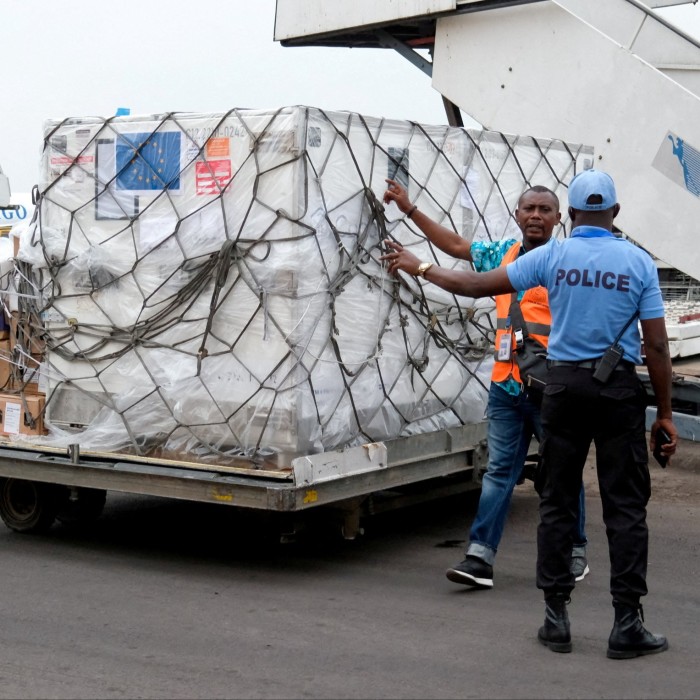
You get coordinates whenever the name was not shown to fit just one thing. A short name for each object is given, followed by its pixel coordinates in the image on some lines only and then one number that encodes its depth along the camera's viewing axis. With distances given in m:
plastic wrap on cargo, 6.13
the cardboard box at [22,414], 7.16
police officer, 4.84
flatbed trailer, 6.01
